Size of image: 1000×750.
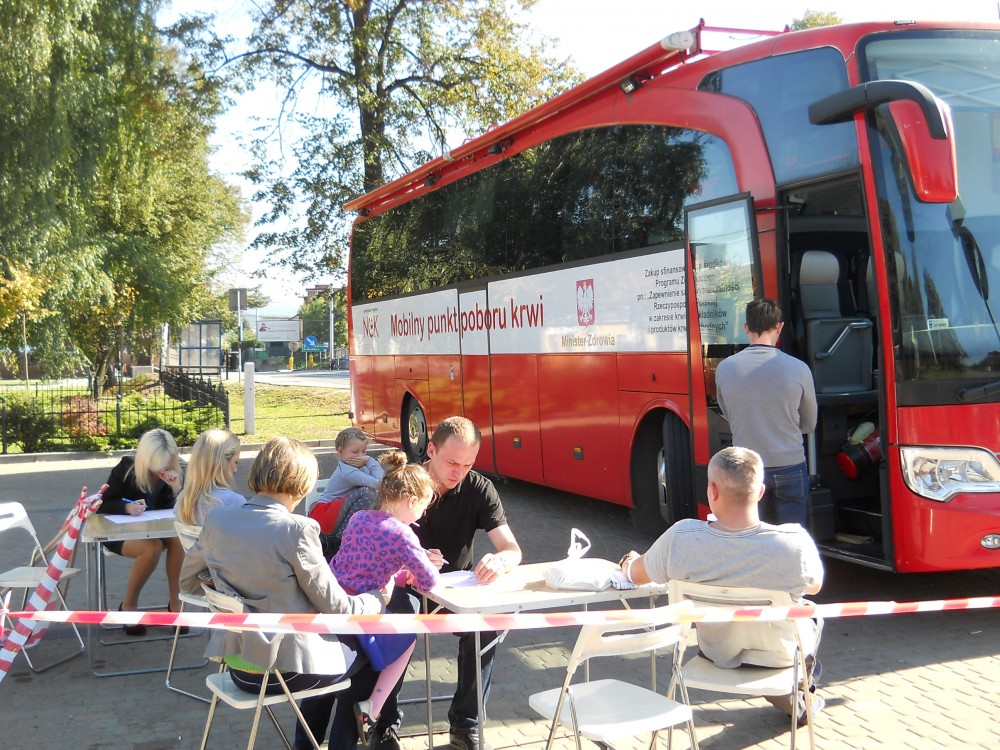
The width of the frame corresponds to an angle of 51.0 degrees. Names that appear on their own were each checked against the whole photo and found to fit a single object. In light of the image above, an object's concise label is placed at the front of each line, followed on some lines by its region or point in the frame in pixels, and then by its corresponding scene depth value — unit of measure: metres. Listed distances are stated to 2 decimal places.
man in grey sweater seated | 4.12
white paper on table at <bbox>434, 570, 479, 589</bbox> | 4.63
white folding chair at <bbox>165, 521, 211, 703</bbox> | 5.69
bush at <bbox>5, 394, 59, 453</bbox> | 19.16
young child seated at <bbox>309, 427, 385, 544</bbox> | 6.01
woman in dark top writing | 6.60
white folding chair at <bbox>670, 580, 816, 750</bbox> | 4.05
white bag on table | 4.46
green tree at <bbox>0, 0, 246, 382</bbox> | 20.11
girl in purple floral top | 4.38
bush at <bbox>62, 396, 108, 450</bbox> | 19.48
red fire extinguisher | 7.11
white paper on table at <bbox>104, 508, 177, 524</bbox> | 6.27
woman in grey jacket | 4.04
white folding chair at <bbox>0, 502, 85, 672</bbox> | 6.12
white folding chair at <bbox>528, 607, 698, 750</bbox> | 3.62
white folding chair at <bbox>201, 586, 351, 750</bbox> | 3.94
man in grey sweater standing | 6.16
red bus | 6.26
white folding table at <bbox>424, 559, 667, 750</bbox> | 4.22
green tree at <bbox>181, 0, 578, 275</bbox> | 23.61
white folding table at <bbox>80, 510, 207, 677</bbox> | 6.15
